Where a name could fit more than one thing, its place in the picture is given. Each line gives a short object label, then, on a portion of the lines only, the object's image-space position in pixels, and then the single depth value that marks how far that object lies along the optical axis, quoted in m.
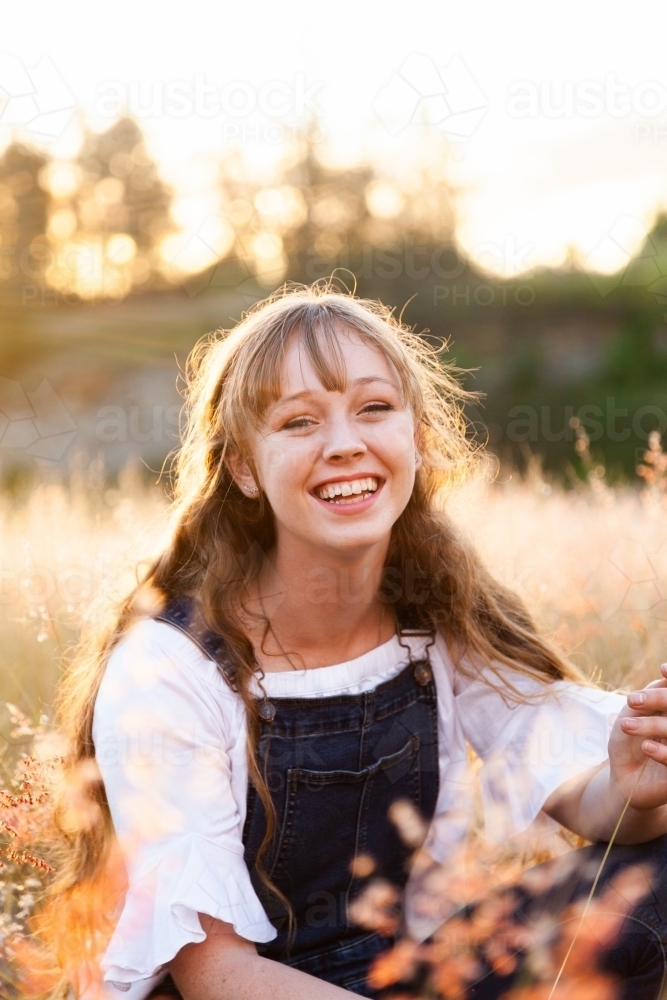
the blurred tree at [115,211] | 15.70
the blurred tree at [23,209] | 15.13
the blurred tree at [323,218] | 13.80
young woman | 1.40
